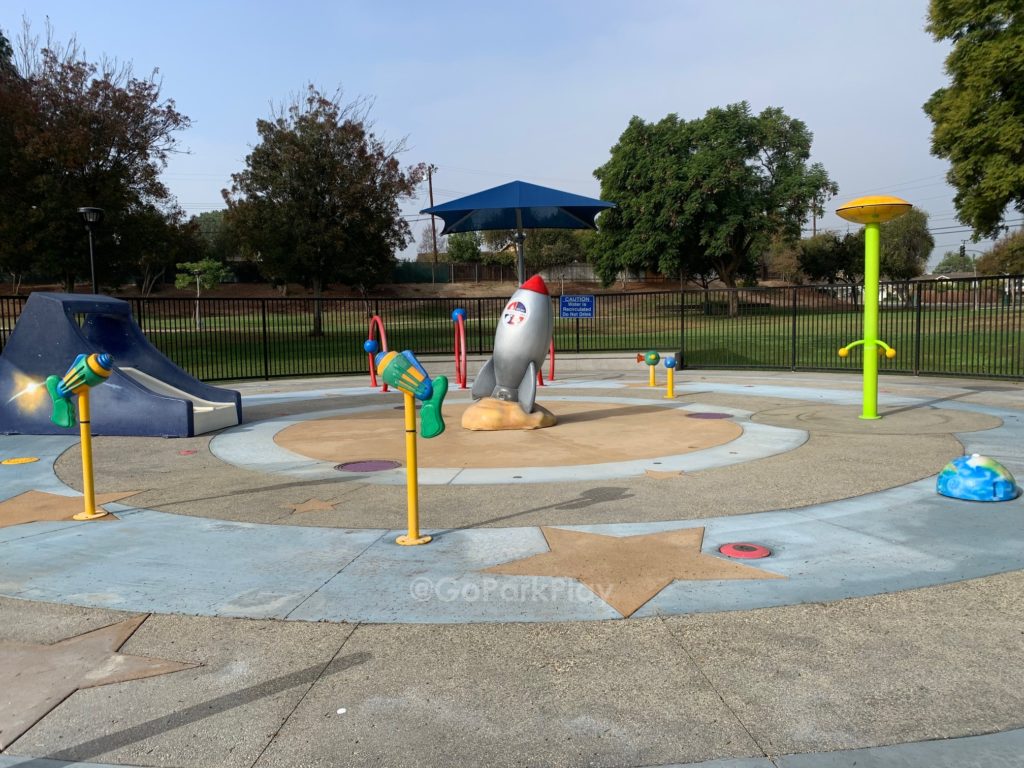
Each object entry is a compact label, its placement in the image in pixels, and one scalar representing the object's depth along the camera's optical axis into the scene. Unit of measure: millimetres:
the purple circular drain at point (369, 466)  7688
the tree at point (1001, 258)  48250
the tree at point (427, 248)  98438
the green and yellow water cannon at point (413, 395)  4863
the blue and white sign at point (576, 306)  20125
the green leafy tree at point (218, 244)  78312
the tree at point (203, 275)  64688
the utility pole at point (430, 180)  68438
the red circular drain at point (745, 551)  4758
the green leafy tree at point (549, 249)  77750
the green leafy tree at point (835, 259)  59656
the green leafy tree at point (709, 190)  45062
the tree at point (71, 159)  22219
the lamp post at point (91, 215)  17247
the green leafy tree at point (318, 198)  29266
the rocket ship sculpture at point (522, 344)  9953
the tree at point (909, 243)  72281
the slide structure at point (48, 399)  9844
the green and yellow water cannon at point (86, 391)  5838
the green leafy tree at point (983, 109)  22250
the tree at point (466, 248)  85375
